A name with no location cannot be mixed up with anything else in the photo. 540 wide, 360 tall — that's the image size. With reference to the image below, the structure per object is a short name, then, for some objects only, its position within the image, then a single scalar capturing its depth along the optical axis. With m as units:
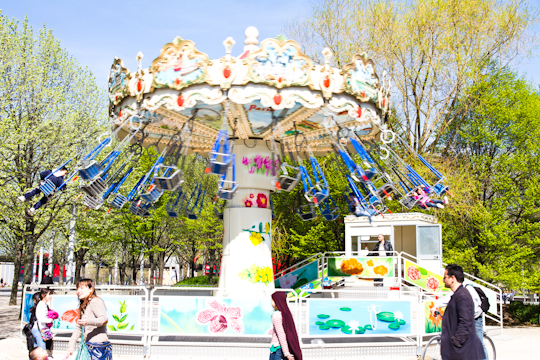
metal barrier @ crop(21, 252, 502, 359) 10.32
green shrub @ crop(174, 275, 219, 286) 30.22
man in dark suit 5.14
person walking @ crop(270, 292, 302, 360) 5.89
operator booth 20.06
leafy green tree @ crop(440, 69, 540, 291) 22.17
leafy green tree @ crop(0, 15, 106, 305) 20.84
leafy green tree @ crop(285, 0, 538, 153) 23.92
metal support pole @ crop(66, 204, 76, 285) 26.29
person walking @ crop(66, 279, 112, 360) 5.87
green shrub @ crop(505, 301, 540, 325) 23.27
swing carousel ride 11.38
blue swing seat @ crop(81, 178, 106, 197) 12.05
